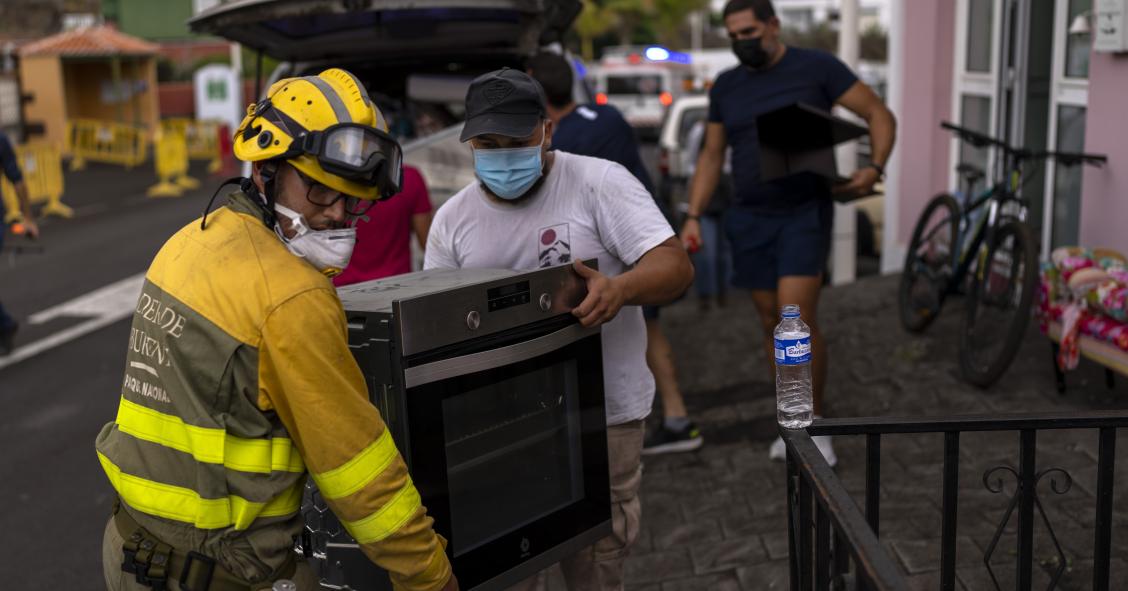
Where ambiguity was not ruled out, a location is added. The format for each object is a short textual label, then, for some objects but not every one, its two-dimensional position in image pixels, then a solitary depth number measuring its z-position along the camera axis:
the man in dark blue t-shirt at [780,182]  5.70
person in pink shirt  5.45
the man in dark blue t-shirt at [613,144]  6.05
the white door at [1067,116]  7.23
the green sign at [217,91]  35.22
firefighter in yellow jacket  2.47
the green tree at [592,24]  54.88
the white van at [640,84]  32.72
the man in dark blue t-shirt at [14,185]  9.32
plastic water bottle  3.21
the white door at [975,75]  8.84
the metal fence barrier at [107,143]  27.94
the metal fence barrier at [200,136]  28.17
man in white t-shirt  3.45
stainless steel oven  2.74
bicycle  6.40
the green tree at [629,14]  57.97
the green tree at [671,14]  59.00
